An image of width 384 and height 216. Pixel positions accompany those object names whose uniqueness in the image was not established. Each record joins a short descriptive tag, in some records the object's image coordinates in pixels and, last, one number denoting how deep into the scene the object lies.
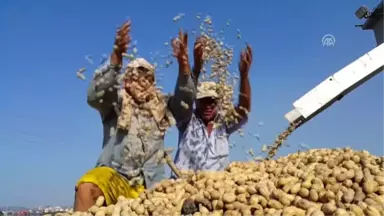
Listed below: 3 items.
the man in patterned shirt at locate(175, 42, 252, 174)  2.91
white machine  3.54
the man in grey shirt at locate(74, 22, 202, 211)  2.40
